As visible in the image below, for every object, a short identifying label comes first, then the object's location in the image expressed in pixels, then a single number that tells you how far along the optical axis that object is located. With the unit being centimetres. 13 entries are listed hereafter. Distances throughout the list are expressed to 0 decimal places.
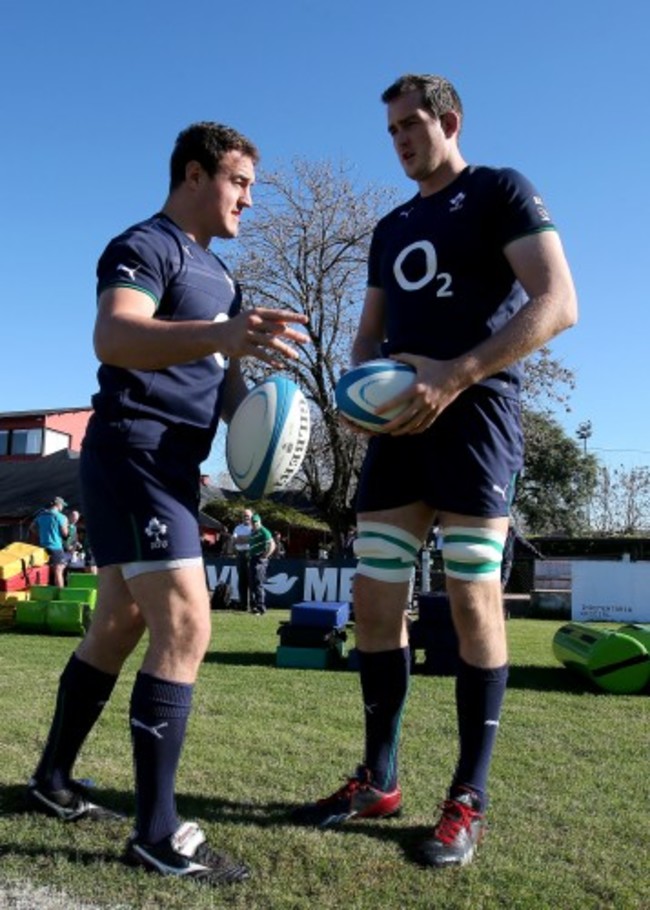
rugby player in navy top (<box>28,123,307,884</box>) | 259
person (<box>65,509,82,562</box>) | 1888
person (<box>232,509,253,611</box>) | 1762
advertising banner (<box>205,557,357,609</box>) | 1769
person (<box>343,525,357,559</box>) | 2884
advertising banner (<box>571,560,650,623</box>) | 1723
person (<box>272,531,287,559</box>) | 3351
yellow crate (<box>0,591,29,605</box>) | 1206
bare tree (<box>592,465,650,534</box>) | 5788
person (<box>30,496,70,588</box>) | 1586
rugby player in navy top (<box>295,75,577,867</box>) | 294
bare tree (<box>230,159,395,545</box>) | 3058
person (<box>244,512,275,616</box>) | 1697
